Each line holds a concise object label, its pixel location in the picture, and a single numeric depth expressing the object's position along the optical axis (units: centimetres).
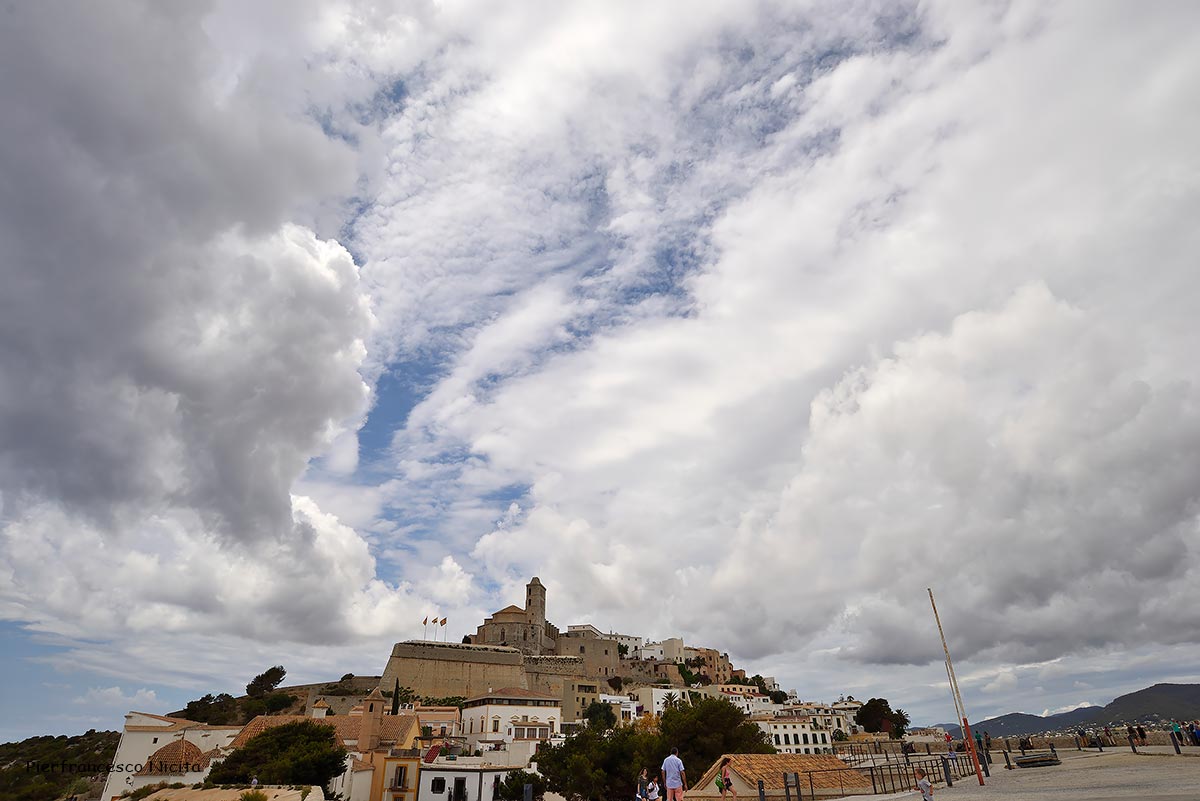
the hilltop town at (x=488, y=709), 5216
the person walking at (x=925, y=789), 1620
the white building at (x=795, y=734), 8862
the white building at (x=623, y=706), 9438
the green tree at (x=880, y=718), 10500
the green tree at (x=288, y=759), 4216
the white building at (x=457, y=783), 5078
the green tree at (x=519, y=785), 4553
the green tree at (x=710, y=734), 3975
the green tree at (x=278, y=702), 9144
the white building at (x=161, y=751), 5262
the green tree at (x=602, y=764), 4031
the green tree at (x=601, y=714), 8675
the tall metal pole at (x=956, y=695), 2777
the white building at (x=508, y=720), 6706
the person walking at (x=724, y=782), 1833
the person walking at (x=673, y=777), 1622
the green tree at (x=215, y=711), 8649
